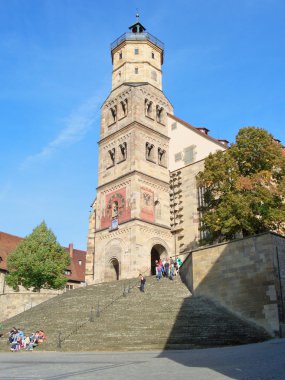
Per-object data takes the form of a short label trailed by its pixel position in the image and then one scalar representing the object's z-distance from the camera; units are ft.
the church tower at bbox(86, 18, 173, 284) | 131.85
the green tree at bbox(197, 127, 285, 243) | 92.07
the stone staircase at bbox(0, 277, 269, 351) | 59.82
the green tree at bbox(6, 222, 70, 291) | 143.64
